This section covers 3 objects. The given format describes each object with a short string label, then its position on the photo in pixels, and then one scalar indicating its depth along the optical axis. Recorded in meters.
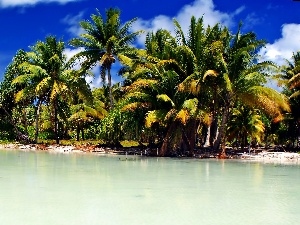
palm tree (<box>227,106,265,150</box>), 24.58
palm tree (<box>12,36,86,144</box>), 22.86
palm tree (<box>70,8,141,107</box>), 24.05
